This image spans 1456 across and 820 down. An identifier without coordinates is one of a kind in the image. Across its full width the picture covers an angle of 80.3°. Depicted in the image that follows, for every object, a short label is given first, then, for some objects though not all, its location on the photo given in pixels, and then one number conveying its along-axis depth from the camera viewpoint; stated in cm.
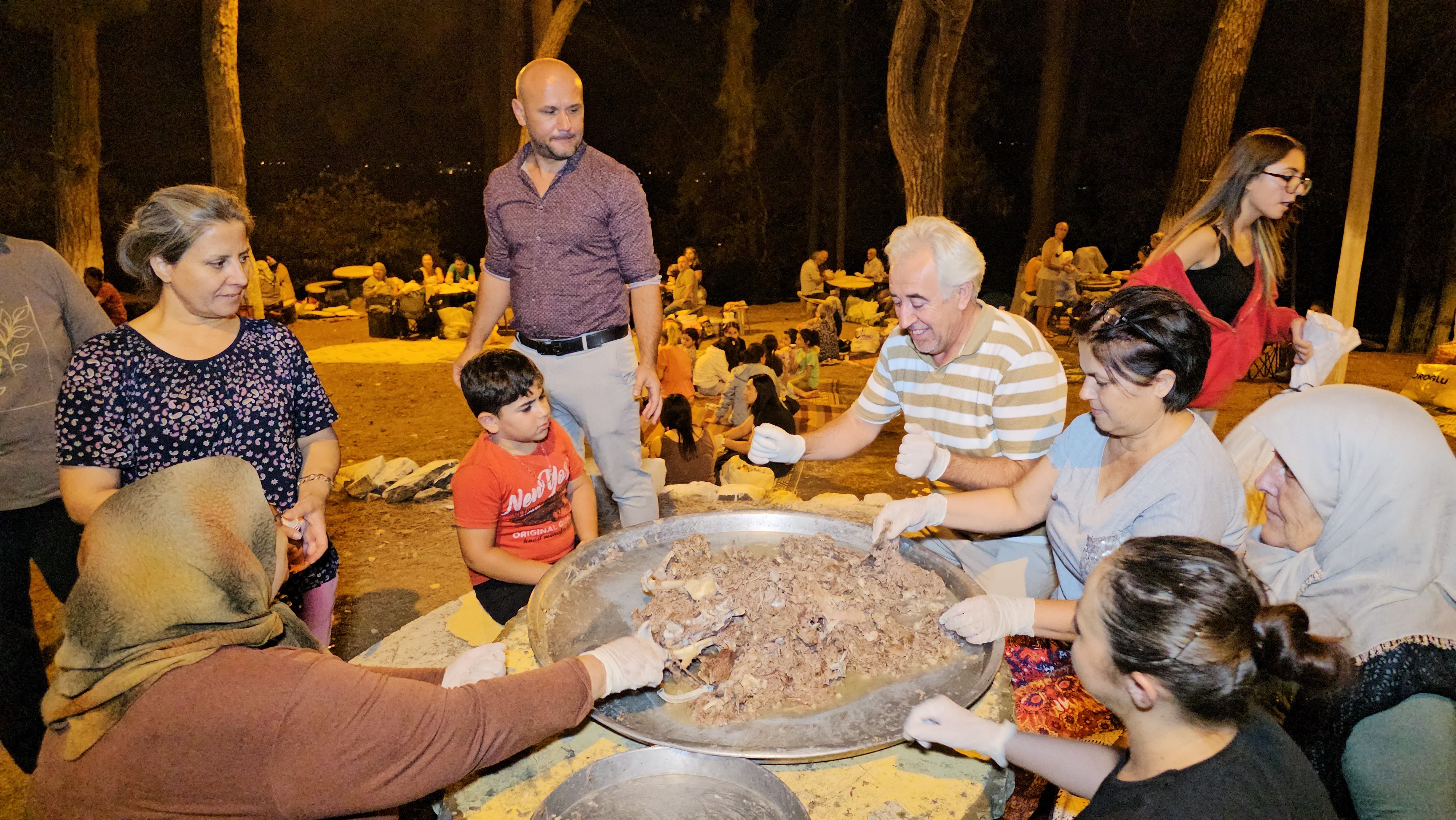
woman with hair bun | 154
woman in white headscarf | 200
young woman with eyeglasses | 336
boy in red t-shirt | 293
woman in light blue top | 217
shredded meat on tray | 205
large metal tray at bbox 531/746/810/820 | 176
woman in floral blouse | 236
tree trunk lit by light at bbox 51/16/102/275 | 1025
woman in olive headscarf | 150
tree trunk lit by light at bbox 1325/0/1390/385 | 846
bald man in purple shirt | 365
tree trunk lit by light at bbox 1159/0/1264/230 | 959
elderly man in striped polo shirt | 282
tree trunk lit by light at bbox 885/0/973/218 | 896
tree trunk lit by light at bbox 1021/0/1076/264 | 1883
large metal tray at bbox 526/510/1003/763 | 186
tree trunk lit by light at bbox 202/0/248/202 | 981
